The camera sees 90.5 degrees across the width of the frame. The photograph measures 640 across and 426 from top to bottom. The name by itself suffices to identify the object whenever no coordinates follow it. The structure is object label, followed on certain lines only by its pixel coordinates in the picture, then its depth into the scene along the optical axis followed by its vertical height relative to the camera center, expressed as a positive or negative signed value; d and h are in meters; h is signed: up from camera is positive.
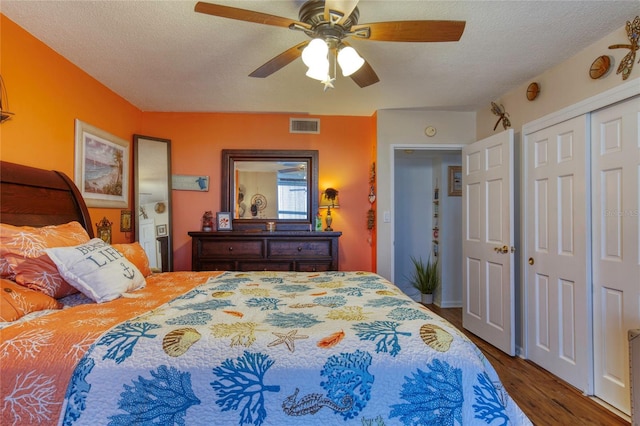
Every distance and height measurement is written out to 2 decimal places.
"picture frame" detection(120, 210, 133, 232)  3.19 -0.05
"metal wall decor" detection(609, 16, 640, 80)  1.91 +1.03
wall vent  3.72 +1.06
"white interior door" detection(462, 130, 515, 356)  2.84 -0.25
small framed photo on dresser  3.59 -0.06
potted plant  4.48 -0.93
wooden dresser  3.26 -0.37
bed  1.00 -0.52
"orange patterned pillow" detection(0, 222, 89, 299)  1.51 -0.21
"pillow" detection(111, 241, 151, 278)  2.07 -0.27
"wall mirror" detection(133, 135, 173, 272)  3.37 +0.19
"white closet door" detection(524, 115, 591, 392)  2.26 -0.29
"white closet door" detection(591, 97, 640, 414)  1.95 -0.19
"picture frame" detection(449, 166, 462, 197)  4.40 +0.46
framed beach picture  2.58 +0.44
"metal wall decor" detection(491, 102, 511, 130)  3.08 +0.99
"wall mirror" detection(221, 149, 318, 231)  3.69 +0.32
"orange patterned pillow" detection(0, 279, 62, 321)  1.30 -0.37
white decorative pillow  1.52 -0.27
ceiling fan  1.44 +0.93
